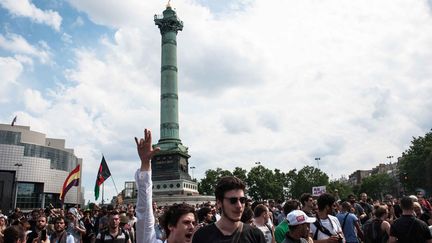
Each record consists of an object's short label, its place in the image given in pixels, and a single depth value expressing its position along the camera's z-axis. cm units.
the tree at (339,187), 9606
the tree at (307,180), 8581
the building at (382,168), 14425
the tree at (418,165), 5694
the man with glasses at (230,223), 318
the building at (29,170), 6081
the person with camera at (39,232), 768
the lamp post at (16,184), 5957
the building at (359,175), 15762
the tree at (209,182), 8656
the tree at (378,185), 10514
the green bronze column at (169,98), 5875
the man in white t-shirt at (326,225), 558
